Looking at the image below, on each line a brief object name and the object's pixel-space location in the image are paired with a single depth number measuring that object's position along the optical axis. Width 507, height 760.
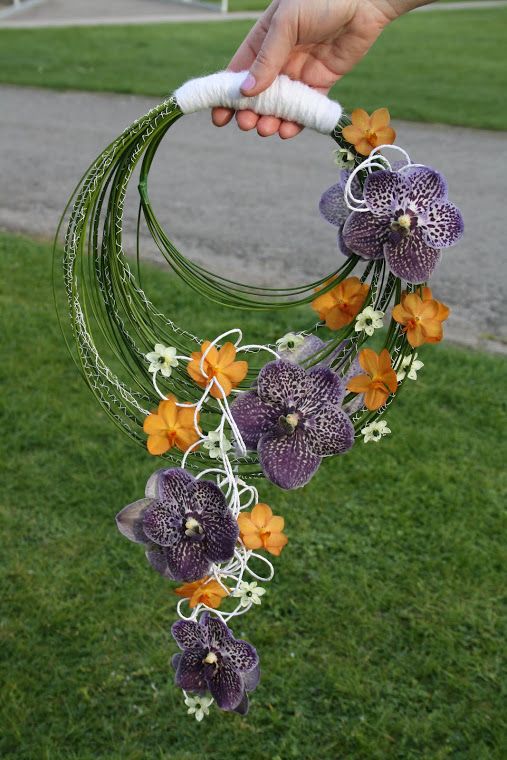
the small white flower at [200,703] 1.55
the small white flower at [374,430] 1.56
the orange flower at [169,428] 1.40
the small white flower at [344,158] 1.54
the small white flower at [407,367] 1.58
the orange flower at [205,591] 1.47
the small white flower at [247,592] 1.51
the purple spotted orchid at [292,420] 1.38
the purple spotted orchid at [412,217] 1.43
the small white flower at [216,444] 1.40
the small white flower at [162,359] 1.46
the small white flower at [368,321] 1.49
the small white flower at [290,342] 1.56
